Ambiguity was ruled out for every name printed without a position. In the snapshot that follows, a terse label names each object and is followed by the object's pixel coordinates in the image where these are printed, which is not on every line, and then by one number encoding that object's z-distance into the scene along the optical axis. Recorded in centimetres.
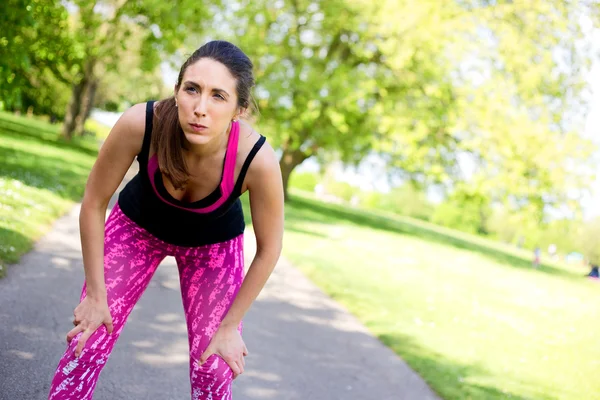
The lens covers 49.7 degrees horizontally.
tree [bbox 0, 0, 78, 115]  987
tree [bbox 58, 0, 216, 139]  2005
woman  260
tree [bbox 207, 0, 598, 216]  2050
